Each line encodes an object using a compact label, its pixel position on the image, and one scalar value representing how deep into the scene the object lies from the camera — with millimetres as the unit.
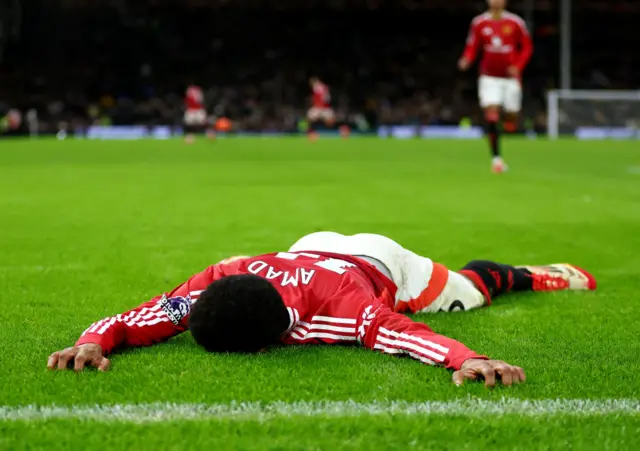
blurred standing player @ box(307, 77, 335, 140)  32625
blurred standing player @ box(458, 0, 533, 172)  14070
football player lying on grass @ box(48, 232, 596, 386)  3047
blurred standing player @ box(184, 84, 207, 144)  30578
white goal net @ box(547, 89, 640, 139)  30453
